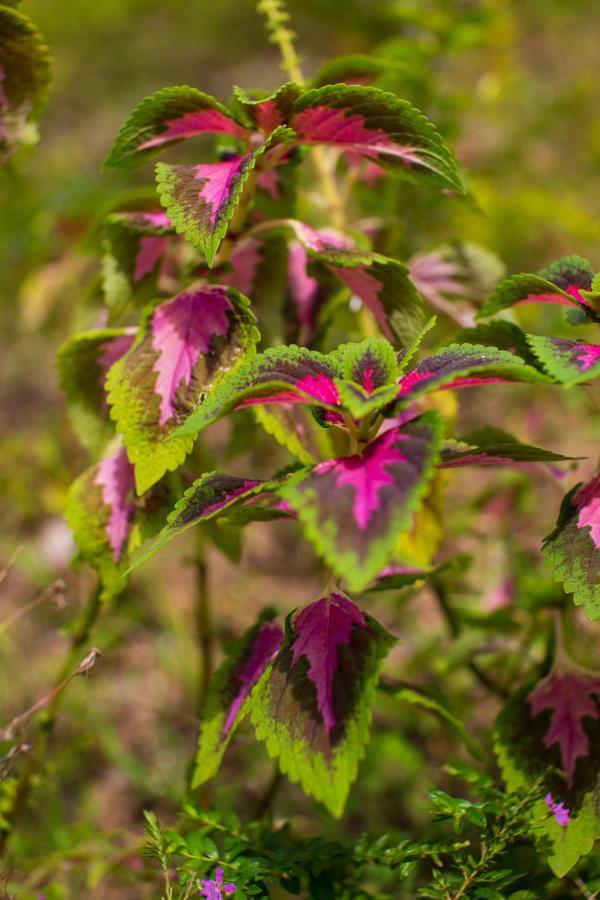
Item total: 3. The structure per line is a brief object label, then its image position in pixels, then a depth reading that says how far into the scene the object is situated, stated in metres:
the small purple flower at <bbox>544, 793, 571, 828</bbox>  0.91
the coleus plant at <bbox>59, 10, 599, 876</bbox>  0.87
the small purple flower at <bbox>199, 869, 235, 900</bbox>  0.88
